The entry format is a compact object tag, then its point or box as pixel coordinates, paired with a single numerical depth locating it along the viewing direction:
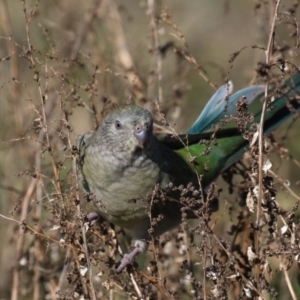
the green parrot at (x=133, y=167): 6.73
